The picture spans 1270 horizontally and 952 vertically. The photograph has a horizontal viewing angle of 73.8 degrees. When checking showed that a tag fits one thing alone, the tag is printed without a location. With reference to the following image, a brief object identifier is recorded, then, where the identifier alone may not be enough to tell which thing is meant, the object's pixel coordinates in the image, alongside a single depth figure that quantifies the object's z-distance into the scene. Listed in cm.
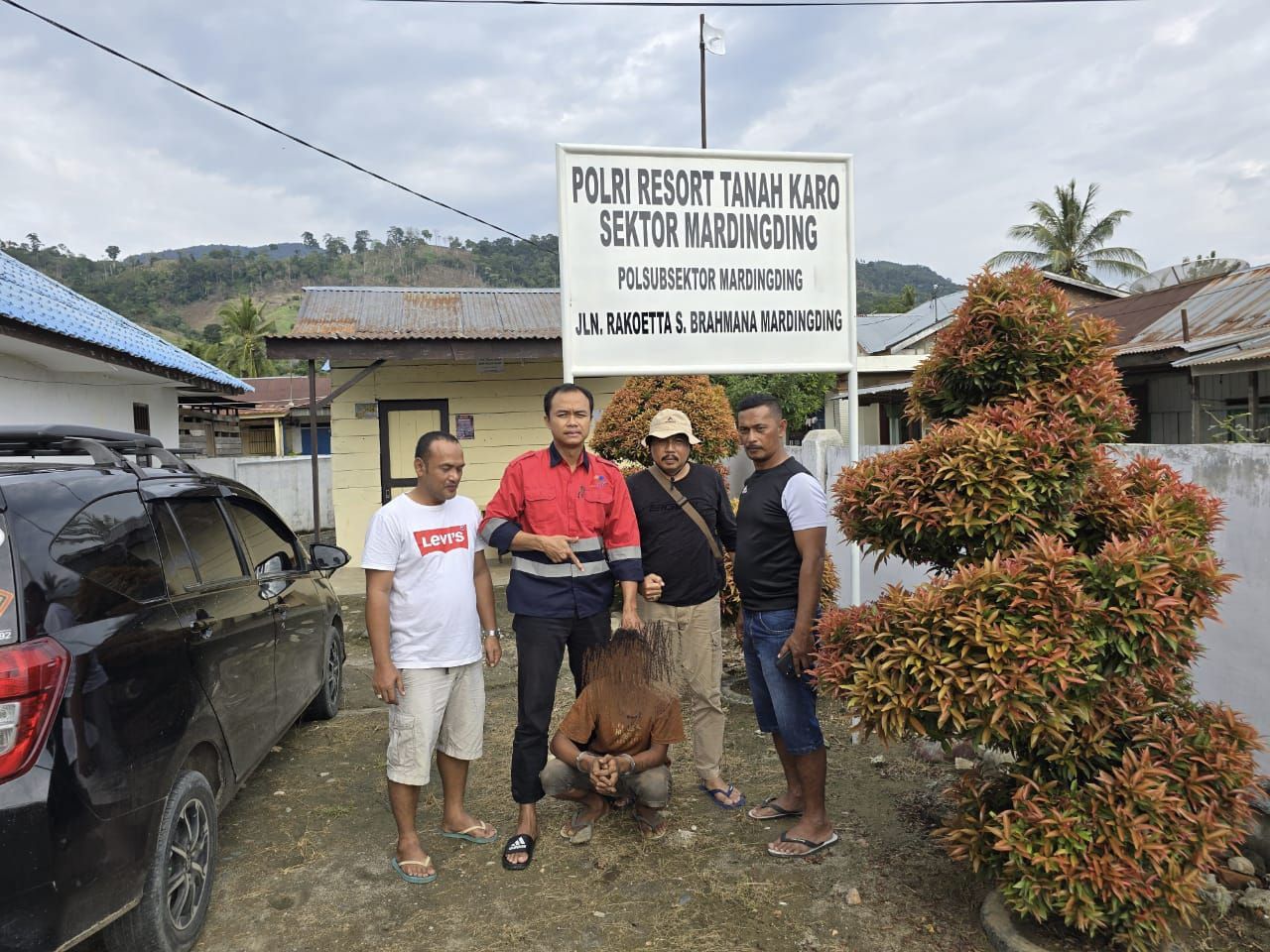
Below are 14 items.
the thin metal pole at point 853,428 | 480
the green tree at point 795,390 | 2152
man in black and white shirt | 335
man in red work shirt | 347
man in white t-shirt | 329
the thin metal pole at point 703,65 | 1687
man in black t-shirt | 401
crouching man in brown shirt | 342
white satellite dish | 2314
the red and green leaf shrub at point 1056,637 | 241
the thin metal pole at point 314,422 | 1005
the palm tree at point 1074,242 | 3506
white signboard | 455
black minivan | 216
